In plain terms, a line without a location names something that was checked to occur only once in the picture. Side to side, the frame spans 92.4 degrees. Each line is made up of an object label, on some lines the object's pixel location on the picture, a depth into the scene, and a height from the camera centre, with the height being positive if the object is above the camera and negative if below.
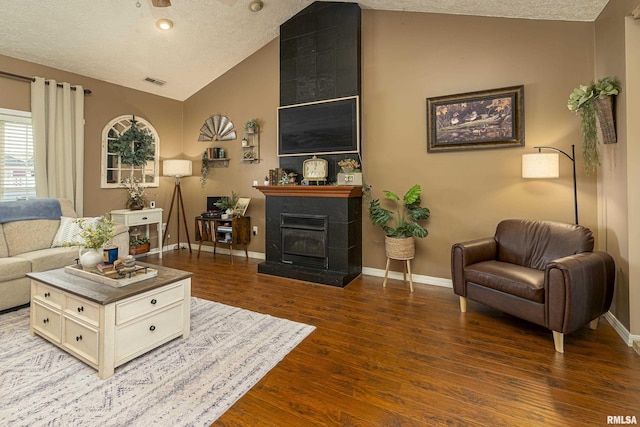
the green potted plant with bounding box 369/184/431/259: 3.60 -0.12
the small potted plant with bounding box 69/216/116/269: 2.41 -0.20
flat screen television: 4.08 +1.24
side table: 4.74 +0.00
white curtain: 3.96 +1.06
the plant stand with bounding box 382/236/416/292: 3.60 -0.40
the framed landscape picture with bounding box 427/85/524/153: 3.29 +1.06
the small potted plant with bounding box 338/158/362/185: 3.99 +0.55
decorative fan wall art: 5.39 +1.56
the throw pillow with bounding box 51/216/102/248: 3.54 -0.17
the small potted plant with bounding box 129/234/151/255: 4.99 -0.46
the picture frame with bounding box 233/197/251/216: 5.15 +0.17
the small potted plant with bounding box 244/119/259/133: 4.98 +1.46
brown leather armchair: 2.17 -0.49
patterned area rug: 1.61 -1.01
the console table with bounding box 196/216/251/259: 4.96 -0.24
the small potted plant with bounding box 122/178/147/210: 5.12 +0.41
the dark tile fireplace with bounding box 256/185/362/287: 3.88 -0.23
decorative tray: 2.16 -0.43
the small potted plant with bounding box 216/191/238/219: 5.06 +0.19
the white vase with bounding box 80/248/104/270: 2.41 -0.32
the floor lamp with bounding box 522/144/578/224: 2.80 +0.45
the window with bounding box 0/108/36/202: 3.92 +0.80
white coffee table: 1.94 -0.68
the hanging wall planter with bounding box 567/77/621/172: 2.45 +0.85
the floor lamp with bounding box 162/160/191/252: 5.29 +0.80
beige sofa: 2.88 -0.37
